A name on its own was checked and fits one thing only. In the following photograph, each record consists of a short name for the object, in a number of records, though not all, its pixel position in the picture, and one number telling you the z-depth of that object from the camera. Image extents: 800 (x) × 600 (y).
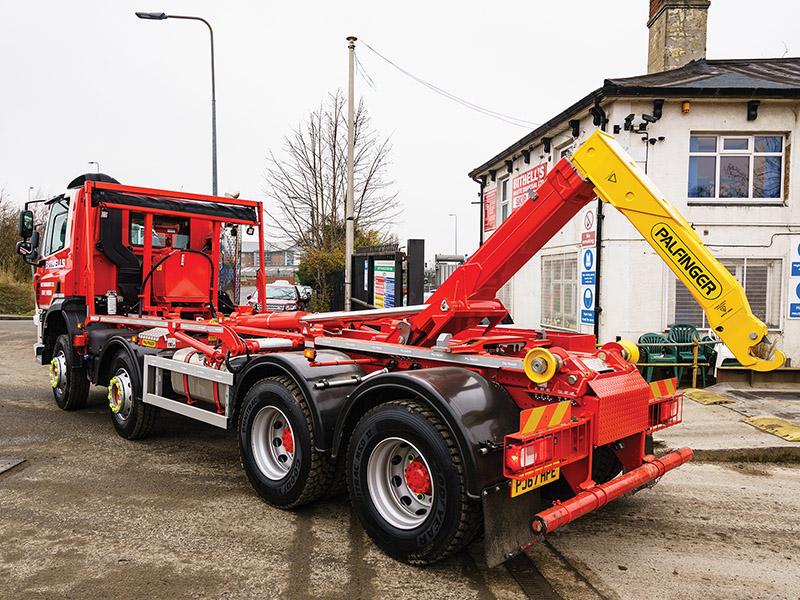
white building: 11.71
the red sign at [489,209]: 19.01
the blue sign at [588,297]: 12.43
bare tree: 21.66
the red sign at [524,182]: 15.29
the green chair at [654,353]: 10.59
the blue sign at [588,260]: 12.44
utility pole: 13.67
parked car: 17.73
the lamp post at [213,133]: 14.81
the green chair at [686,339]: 10.73
